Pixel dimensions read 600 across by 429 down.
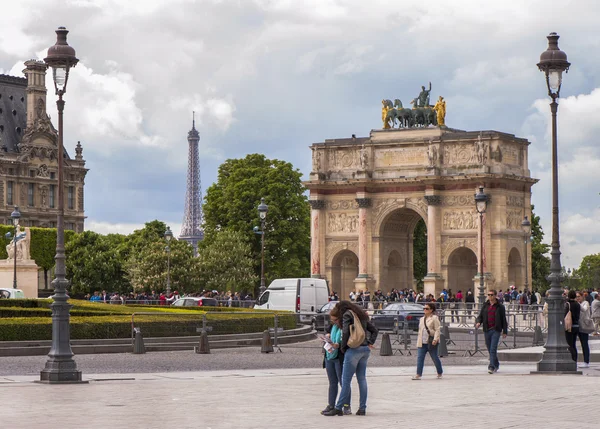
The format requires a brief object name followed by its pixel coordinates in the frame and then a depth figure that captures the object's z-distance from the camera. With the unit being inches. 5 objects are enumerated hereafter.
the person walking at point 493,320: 1191.3
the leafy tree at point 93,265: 4365.2
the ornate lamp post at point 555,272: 1159.6
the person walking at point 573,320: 1230.4
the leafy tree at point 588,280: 7500.0
